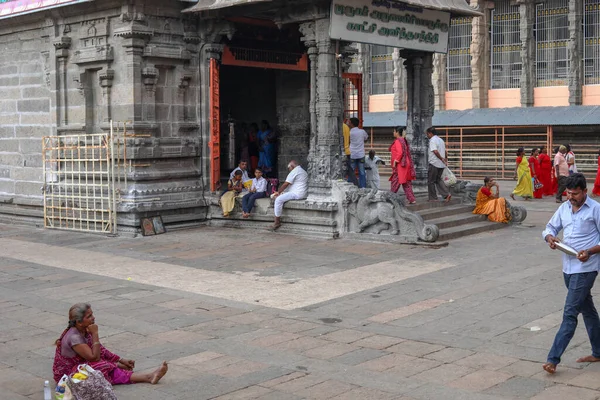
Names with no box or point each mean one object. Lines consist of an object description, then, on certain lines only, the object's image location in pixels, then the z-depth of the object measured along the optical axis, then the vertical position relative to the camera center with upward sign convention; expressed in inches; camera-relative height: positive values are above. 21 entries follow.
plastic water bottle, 221.5 -65.9
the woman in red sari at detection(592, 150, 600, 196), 837.2 -39.8
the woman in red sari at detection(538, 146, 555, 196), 869.8 -24.3
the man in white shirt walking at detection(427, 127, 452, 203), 605.0 -12.3
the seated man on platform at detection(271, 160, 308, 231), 576.4 -26.1
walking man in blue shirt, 254.5 -36.3
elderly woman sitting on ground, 247.1 -61.8
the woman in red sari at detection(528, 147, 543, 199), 858.1 -21.0
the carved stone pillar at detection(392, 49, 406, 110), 1353.3 +114.4
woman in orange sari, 609.3 -42.1
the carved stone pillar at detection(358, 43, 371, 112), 1406.3 +144.7
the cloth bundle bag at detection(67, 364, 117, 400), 231.1 -67.4
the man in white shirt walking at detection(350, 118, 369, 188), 647.8 +1.3
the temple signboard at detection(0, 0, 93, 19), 633.0 +123.3
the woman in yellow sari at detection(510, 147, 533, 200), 827.4 -30.5
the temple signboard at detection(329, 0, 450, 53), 554.3 +93.8
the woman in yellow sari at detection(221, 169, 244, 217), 619.8 -31.3
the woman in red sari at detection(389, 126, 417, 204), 570.9 -8.5
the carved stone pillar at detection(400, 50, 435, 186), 661.9 +40.8
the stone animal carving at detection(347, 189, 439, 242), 516.4 -41.9
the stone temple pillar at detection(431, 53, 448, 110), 1312.7 +113.6
